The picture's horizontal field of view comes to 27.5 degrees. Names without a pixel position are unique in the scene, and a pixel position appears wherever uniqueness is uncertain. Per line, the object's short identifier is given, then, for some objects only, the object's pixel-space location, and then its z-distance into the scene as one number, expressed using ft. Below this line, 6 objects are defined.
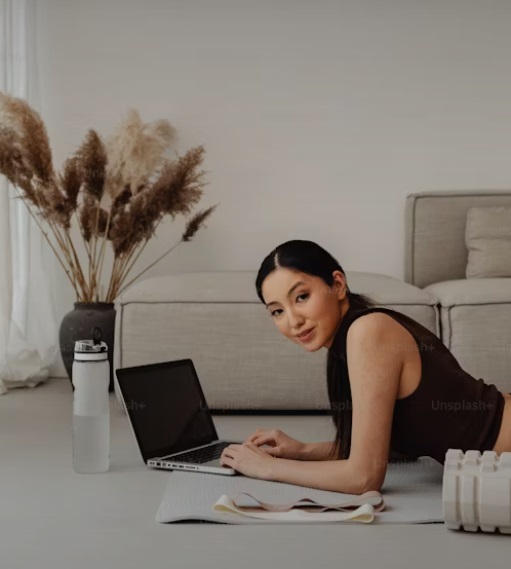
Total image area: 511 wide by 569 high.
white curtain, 13.51
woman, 6.75
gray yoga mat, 6.59
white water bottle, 7.82
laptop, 8.19
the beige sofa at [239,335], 11.17
